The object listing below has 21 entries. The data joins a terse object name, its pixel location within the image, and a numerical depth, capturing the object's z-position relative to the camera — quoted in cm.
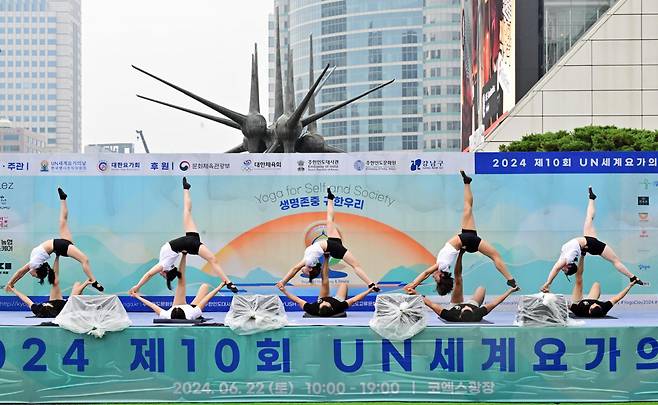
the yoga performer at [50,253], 1389
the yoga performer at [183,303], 1303
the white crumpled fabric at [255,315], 1106
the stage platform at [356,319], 1256
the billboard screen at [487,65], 5497
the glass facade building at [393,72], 11575
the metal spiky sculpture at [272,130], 2994
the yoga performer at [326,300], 1366
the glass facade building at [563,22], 5191
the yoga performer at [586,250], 1391
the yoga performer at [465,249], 1379
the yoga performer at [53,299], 1373
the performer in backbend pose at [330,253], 1380
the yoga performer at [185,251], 1367
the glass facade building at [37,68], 19400
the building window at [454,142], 11531
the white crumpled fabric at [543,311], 1121
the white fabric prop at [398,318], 1096
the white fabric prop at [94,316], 1105
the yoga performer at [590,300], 1373
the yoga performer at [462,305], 1327
